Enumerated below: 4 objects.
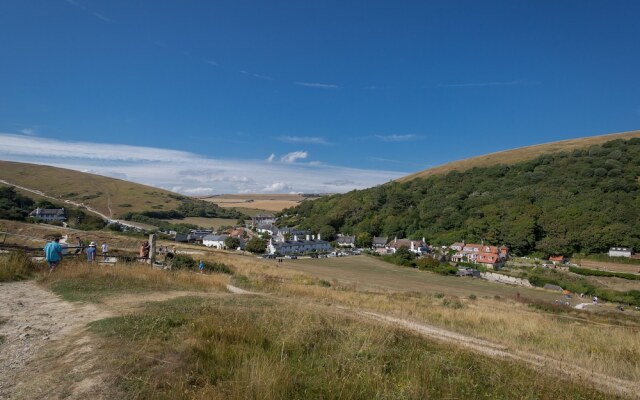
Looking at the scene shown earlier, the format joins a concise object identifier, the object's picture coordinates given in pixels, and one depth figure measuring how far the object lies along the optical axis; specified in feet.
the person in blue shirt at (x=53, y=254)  47.44
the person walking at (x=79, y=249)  66.57
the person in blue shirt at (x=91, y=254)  59.11
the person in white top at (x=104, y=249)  77.13
